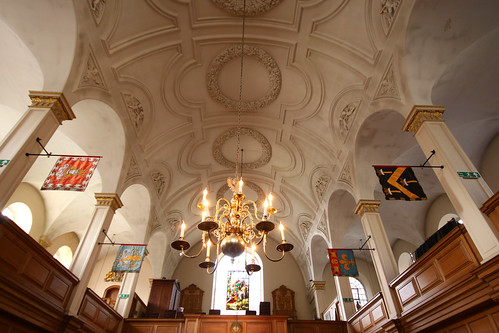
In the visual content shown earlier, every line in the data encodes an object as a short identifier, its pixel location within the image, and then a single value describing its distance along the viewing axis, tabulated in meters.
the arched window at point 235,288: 16.47
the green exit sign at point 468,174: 5.69
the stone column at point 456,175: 4.96
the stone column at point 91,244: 7.67
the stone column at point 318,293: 14.74
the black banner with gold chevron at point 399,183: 6.59
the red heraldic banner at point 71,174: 6.52
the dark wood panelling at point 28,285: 5.34
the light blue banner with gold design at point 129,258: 9.58
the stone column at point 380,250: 7.81
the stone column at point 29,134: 5.53
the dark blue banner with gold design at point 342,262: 9.85
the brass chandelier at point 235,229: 6.11
